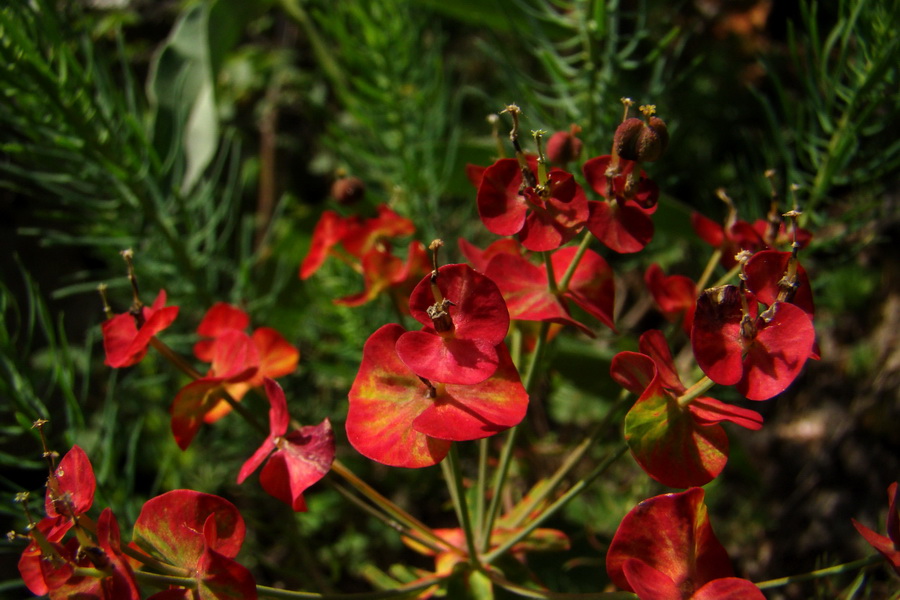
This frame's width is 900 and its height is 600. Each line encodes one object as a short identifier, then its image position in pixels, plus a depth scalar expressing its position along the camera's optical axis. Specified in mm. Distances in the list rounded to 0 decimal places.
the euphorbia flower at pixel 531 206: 172
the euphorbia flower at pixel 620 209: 174
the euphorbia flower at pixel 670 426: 167
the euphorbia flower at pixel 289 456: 174
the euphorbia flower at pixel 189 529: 168
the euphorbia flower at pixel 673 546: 166
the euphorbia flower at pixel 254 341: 195
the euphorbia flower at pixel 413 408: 166
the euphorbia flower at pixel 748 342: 164
